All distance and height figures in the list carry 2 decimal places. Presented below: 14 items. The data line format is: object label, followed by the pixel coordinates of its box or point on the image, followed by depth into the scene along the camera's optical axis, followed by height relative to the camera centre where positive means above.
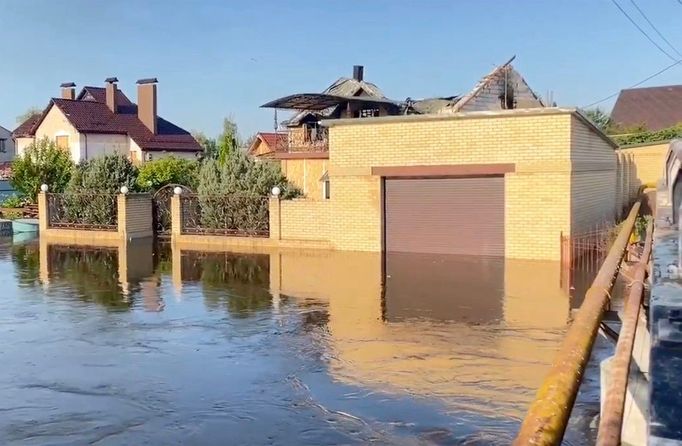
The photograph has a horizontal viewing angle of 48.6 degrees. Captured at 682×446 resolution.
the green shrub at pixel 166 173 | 29.67 +1.55
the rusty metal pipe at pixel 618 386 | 2.04 -0.54
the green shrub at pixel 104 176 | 26.75 +1.26
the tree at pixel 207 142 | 58.66 +6.49
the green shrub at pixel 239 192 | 23.20 +0.58
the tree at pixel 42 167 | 30.59 +1.82
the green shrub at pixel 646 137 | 34.97 +3.39
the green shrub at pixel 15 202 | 33.65 +0.45
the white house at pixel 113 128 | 45.88 +5.28
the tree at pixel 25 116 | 95.88 +12.31
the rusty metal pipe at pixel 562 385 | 1.69 -0.46
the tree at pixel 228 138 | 25.69 +3.91
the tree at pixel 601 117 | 52.53 +7.12
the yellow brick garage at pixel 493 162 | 17.77 +1.09
